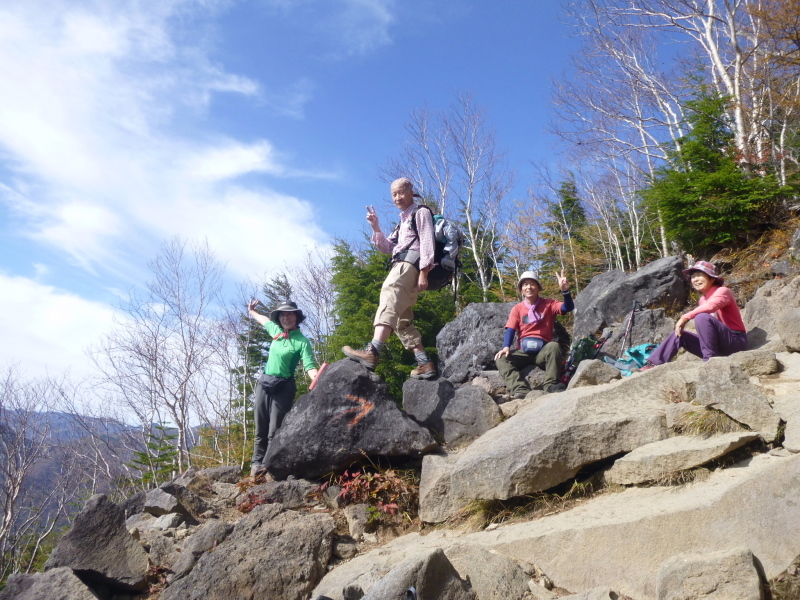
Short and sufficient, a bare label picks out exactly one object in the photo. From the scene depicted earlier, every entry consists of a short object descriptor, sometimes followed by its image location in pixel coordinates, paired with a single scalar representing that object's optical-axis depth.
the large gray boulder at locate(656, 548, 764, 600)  2.53
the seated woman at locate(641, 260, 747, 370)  4.98
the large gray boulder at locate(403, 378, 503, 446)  5.50
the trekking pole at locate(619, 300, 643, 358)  7.39
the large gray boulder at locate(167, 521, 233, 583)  4.64
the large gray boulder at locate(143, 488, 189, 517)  5.49
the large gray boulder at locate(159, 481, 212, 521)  5.73
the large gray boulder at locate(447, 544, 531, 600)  3.23
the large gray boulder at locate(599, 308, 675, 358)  7.44
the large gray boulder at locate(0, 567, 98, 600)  4.12
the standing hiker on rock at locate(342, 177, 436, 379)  5.54
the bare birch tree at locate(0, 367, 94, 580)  15.39
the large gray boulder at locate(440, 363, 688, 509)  3.96
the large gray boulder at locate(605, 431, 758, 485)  3.42
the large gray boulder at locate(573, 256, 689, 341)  8.80
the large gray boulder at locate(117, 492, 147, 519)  5.80
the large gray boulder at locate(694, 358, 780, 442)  3.46
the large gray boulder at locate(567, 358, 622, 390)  5.54
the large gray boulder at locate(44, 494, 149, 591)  4.66
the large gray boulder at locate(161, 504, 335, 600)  4.08
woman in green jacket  6.09
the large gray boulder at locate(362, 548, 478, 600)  3.02
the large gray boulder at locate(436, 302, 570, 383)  8.60
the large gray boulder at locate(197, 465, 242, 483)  6.69
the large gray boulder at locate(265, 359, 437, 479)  5.26
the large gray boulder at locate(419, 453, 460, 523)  4.50
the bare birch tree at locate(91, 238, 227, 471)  11.80
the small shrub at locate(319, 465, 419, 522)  4.93
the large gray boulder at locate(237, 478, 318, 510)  5.30
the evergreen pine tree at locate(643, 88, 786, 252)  9.45
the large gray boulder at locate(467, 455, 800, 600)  2.82
